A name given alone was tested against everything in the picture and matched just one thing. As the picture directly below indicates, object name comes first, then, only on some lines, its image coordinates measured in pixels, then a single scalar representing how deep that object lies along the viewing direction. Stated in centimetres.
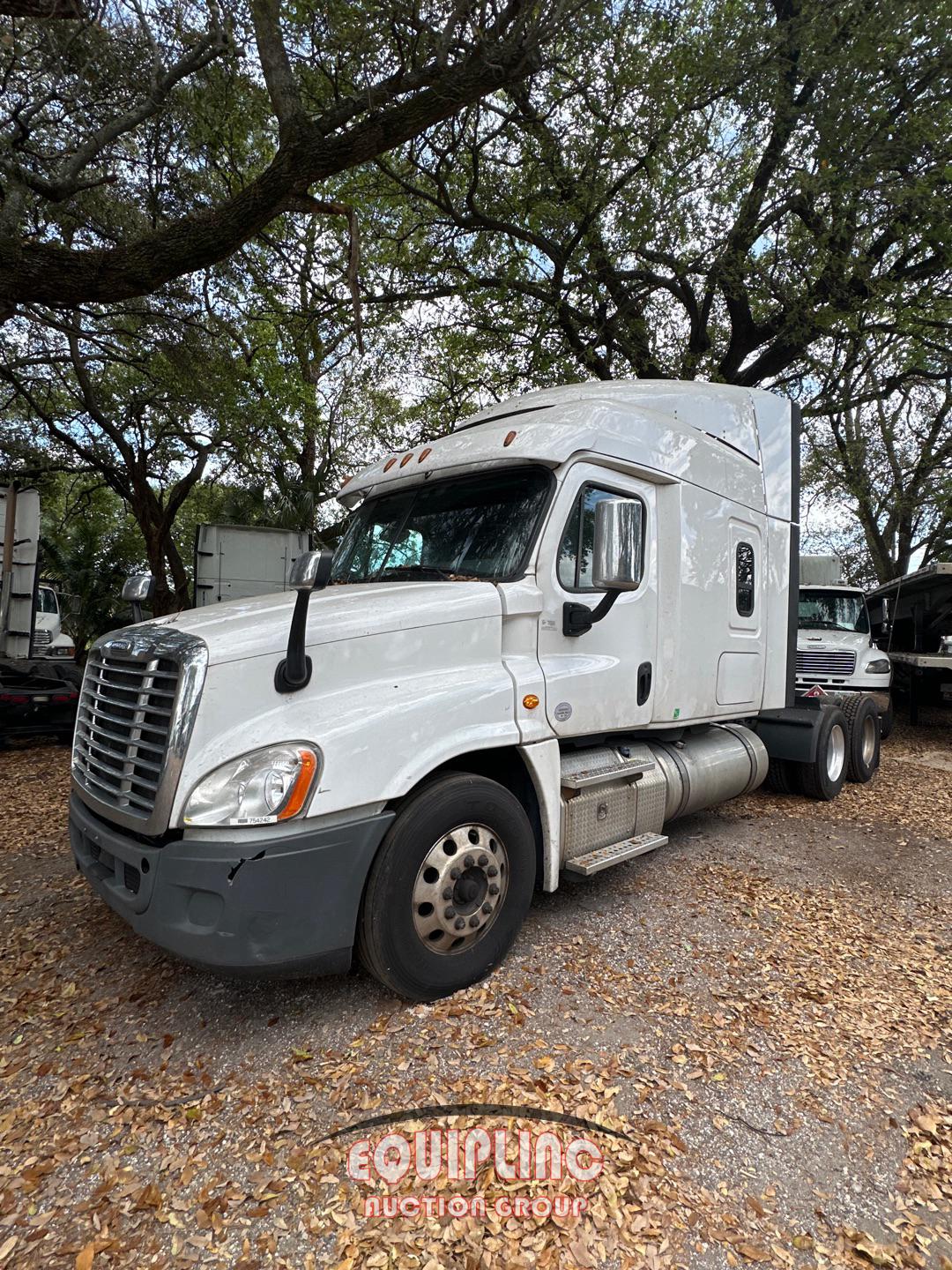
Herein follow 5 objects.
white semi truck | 262
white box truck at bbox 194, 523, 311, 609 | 1028
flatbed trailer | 1137
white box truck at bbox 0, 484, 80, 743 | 880
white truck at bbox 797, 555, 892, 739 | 985
